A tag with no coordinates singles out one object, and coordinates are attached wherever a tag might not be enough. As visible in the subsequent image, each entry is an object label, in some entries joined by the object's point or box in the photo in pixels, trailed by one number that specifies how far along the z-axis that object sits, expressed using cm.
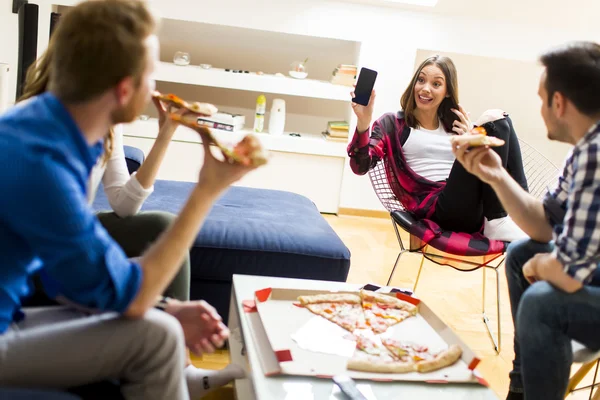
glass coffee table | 126
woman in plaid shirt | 231
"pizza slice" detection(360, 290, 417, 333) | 161
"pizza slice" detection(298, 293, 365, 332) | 159
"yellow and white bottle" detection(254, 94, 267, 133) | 422
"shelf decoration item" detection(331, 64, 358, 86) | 420
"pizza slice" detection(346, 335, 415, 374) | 136
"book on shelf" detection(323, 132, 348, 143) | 427
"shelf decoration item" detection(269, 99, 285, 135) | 423
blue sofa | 206
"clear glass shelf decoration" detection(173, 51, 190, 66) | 415
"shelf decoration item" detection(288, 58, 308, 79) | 423
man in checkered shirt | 135
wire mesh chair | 233
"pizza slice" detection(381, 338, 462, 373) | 139
